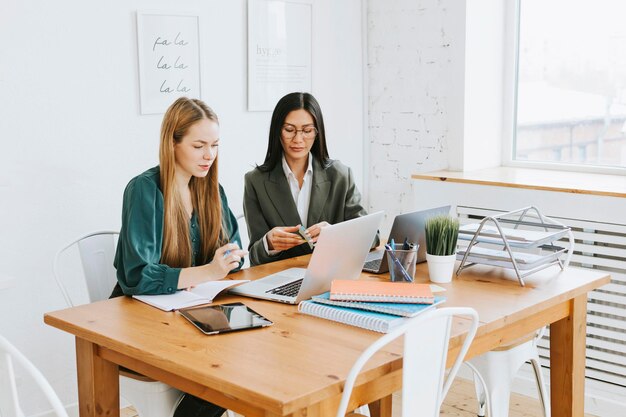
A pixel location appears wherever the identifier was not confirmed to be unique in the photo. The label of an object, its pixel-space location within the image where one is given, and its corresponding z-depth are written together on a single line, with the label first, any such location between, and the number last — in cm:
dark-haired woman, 286
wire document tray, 239
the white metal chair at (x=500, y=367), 244
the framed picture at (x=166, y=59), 322
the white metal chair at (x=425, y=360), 167
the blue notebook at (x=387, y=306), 198
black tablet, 192
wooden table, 161
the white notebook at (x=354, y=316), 192
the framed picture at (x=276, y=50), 365
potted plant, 235
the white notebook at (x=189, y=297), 213
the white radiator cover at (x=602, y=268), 317
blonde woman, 224
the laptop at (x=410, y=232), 238
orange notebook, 204
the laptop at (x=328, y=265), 208
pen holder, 229
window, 354
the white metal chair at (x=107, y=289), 212
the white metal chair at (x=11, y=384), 145
